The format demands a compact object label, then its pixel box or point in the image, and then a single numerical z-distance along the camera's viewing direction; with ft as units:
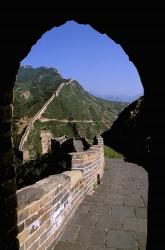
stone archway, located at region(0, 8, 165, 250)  4.27
